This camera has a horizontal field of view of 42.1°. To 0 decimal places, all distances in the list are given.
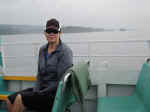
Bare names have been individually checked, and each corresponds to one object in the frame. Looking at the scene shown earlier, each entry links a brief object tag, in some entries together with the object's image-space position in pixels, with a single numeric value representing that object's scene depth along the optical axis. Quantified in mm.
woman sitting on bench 1361
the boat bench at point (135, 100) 1496
